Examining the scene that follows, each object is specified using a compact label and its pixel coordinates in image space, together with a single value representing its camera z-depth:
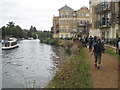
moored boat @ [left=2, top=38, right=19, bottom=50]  27.79
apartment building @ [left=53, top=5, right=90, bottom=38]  43.37
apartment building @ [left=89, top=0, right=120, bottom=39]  17.13
